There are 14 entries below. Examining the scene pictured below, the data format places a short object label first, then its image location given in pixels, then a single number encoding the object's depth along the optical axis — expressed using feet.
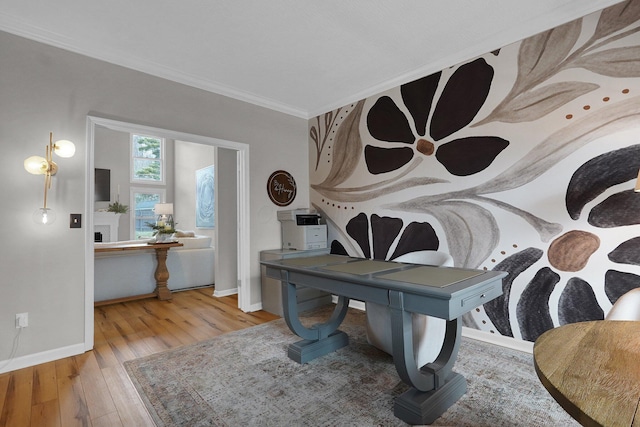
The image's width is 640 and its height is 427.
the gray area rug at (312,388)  5.48
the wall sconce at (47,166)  7.62
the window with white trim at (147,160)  26.40
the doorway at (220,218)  8.50
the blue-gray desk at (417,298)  4.96
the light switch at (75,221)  8.28
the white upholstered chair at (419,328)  6.51
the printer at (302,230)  12.16
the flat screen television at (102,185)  23.69
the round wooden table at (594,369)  1.98
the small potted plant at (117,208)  24.03
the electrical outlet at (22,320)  7.51
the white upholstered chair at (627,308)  4.19
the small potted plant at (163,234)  14.16
